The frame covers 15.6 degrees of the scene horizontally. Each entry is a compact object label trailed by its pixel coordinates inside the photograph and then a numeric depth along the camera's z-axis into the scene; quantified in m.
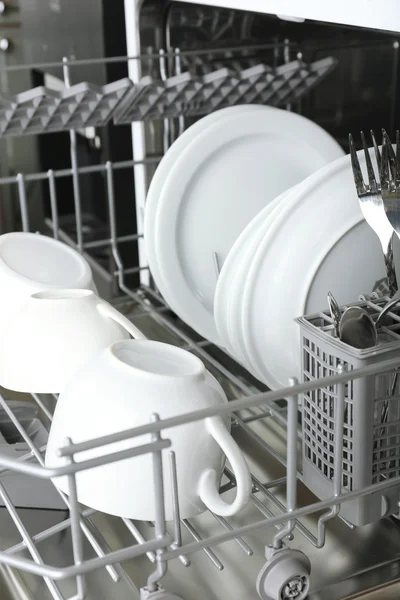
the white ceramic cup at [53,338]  1.18
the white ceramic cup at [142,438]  1.02
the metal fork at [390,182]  1.12
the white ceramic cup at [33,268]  1.24
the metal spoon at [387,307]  1.09
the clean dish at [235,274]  1.26
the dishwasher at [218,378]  1.05
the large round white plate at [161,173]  1.39
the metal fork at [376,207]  1.14
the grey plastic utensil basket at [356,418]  1.05
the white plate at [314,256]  1.21
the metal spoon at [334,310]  1.08
